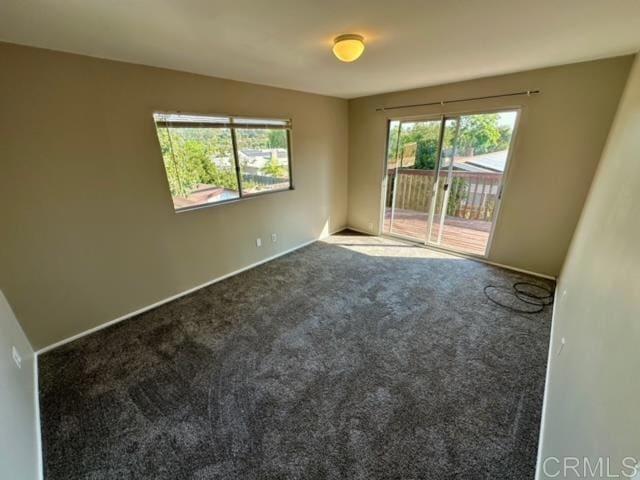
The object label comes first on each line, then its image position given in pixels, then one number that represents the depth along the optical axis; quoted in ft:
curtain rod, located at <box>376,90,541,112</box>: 9.04
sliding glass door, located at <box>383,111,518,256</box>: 10.72
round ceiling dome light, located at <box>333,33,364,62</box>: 5.66
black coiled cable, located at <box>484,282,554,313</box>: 8.54
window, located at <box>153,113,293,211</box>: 8.59
